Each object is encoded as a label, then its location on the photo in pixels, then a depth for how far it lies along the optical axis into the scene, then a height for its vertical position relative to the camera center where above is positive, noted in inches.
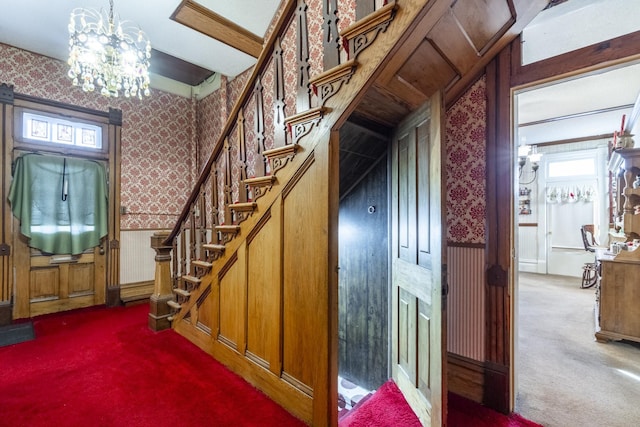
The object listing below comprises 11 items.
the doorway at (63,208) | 136.2 +3.7
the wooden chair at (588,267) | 218.1 -37.7
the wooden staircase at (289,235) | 59.2 -4.8
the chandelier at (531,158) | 224.9 +50.1
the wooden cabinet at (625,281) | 115.3 -25.8
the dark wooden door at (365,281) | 111.2 -26.3
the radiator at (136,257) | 165.6 -24.0
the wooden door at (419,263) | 62.7 -11.6
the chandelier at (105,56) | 102.4 +58.3
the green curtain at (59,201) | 135.8 +6.7
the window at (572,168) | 257.7 +43.9
